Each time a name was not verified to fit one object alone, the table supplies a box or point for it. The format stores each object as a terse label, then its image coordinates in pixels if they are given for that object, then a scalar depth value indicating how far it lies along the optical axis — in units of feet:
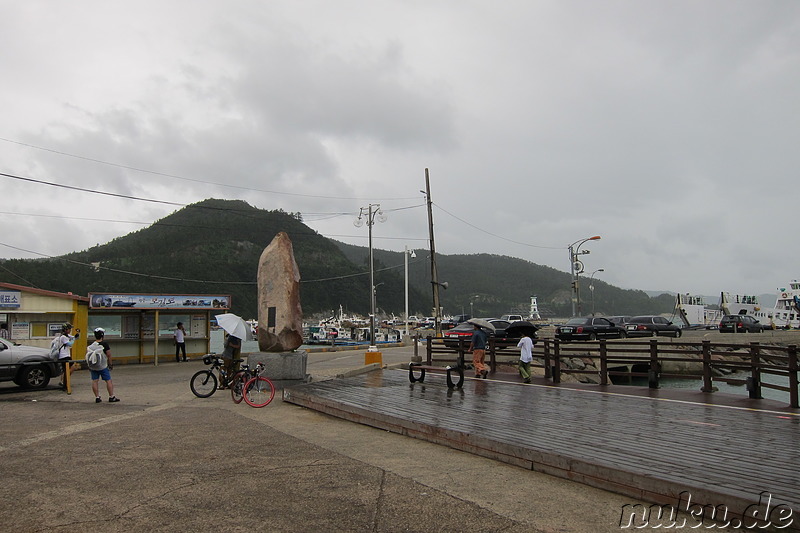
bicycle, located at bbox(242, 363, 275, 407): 39.73
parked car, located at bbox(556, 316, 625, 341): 106.73
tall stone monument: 48.67
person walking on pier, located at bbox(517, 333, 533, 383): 47.57
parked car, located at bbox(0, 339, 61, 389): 47.52
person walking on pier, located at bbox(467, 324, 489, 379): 50.75
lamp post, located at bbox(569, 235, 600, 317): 136.26
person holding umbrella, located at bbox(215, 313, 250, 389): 43.75
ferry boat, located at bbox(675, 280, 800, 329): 205.98
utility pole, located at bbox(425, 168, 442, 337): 103.33
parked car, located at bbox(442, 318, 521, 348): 82.89
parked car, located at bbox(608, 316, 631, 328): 135.72
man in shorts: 40.01
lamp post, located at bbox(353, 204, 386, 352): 121.29
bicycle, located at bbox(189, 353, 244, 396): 43.45
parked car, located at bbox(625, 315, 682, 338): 122.85
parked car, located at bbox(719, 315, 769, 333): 147.23
